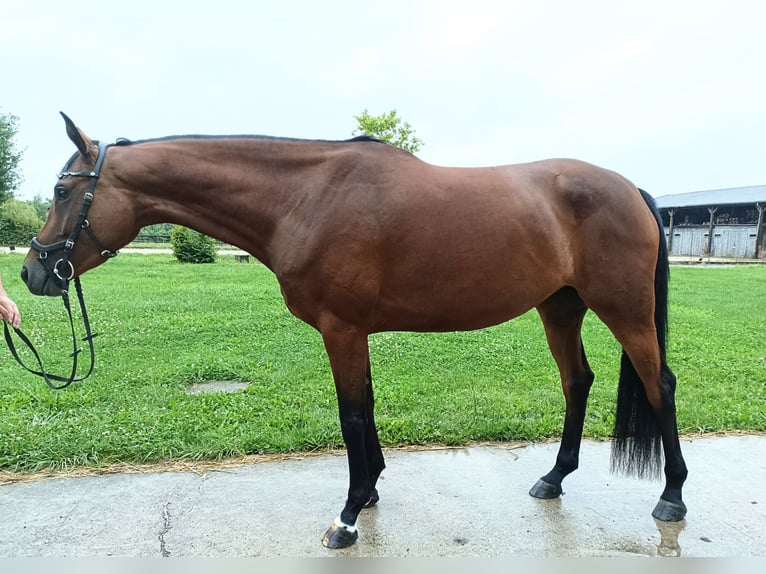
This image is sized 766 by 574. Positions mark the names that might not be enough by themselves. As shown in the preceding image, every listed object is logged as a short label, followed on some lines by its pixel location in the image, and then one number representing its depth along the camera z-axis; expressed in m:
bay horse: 2.45
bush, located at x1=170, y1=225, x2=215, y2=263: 18.98
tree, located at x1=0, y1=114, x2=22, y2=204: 23.86
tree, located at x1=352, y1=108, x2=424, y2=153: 26.02
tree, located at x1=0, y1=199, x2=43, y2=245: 29.52
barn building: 27.33
